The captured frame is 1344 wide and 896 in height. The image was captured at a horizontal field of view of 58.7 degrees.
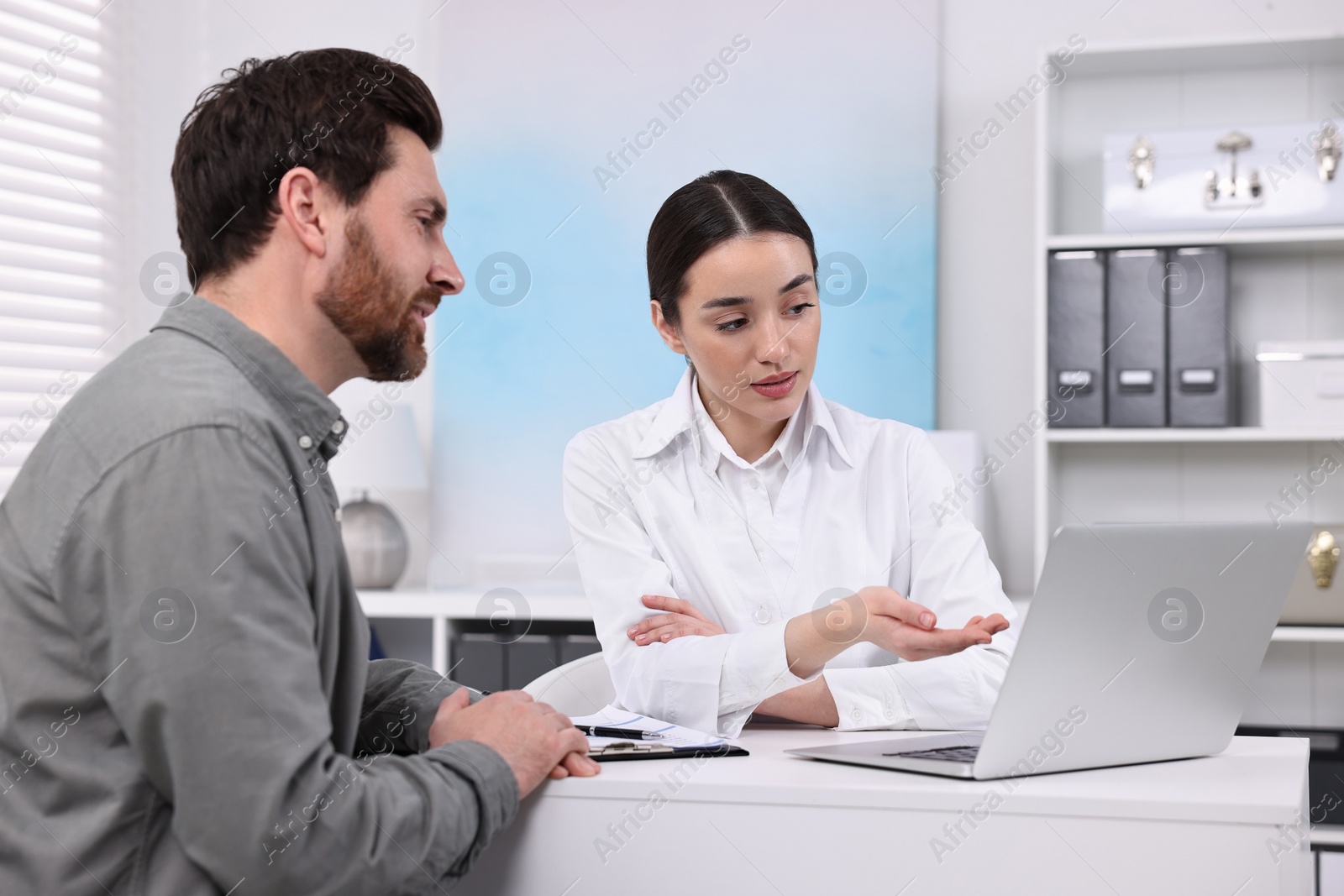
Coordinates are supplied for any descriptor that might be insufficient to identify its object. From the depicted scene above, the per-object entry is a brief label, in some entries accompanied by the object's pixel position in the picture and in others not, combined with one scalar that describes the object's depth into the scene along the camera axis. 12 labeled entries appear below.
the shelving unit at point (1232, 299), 2.79
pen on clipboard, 1.22
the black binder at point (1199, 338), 2.67
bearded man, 0.84
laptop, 0.96
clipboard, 1.13
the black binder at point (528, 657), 2.77
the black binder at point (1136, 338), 2.69
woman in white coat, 1.62
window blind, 2.96
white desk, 0.94
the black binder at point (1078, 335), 2.74
